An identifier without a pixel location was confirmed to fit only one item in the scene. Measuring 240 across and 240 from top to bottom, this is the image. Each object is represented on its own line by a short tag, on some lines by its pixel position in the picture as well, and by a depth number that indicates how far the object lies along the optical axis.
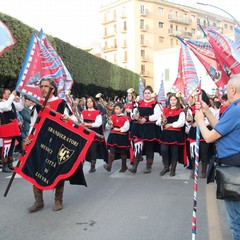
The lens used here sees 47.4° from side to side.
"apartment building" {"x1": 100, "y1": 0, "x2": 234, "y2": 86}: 45.79
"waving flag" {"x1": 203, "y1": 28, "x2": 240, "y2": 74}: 5.07
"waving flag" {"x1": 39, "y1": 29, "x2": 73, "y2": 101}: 5.18
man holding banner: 3.79
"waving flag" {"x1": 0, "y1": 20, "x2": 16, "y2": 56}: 4.16
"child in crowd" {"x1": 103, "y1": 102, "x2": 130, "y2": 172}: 5.98
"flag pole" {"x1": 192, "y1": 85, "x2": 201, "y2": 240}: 2.50
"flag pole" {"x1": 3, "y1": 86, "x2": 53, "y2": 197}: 3.64
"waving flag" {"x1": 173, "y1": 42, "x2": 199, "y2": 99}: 4.55
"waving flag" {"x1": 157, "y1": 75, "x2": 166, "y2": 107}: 6.96
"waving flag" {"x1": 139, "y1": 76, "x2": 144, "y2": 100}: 8.06
